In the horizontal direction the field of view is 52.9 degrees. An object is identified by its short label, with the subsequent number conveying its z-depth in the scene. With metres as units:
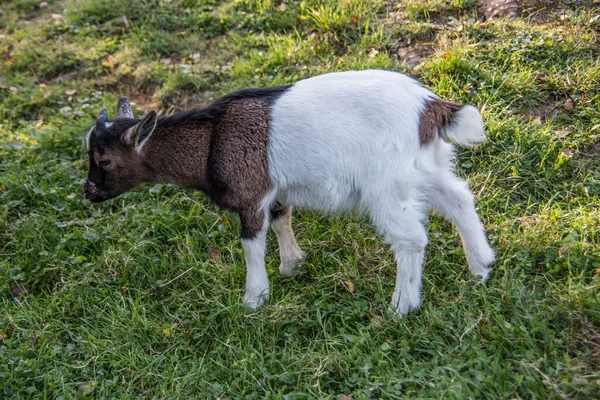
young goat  3.37
